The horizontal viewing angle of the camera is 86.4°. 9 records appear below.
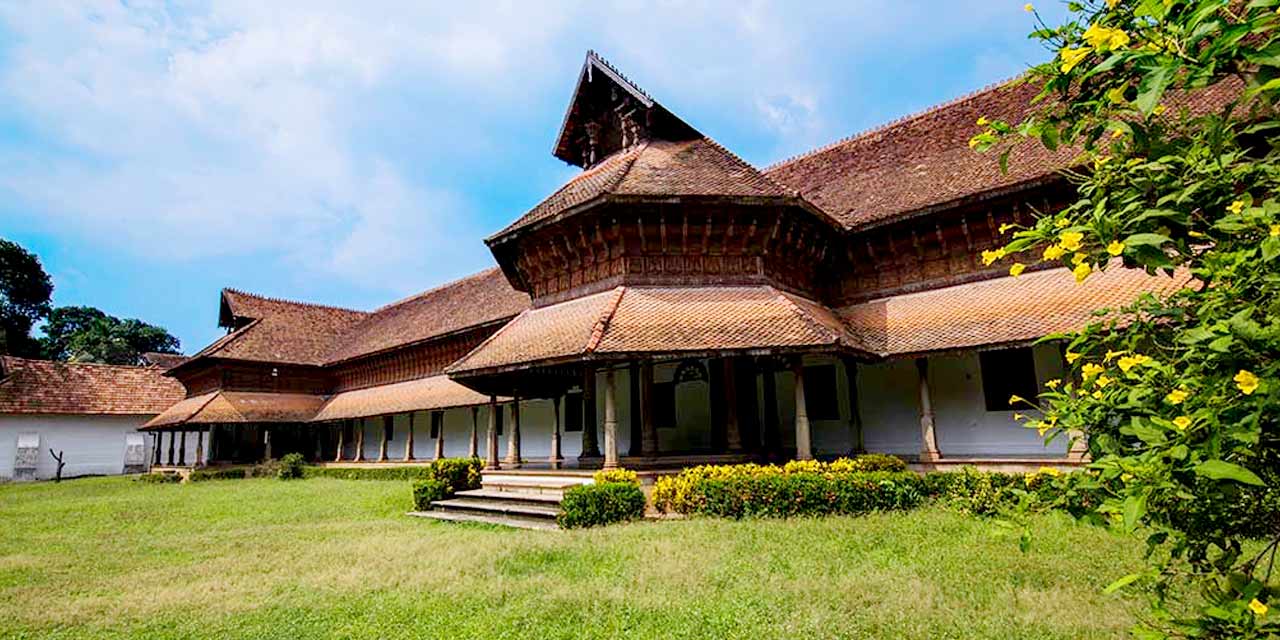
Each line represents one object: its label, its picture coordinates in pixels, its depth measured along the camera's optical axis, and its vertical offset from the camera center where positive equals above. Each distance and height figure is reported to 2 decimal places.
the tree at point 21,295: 52.22 +11.91
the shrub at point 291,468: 27.34 -1.19
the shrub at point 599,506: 10.77 -1.26
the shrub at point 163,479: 28.38 -1.49
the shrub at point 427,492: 14.12 -1.23
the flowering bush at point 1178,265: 1.75 +0.39
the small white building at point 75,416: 33.78 +1.56
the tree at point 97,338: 68.62 +11.53
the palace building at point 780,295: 12.68 +2.48
